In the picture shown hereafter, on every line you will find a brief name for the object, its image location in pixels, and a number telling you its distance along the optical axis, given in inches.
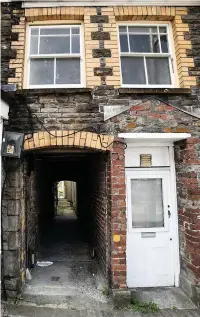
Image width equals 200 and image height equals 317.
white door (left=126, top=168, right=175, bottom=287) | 191.9
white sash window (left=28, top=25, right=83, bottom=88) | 195.9
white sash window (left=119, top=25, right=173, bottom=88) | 199.3
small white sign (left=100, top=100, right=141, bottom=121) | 181.8
